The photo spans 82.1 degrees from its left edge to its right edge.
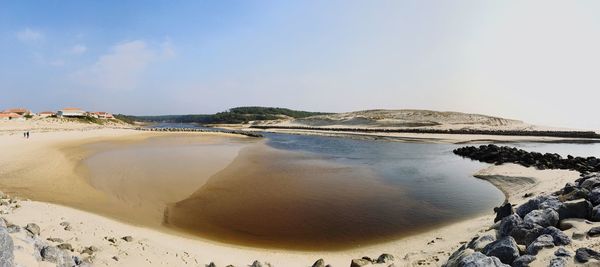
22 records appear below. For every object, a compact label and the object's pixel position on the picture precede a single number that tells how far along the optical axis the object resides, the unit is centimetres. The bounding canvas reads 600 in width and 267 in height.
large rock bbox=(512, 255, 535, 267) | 496
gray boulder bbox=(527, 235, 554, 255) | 522
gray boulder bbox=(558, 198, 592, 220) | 663
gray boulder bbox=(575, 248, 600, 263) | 450
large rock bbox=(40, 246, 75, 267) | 528
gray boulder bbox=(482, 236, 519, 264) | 527
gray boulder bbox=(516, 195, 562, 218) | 712
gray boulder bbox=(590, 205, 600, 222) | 636
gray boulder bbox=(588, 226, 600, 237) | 554
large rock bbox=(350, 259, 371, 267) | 694
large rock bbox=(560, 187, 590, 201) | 785
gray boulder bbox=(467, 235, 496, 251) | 604
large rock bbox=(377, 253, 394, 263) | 717
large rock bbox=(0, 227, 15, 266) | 420
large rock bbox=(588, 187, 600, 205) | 723
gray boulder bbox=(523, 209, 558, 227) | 642
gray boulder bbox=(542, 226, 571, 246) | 533
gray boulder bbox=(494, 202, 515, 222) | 818
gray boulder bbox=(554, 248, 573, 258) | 481
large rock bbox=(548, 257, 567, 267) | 459
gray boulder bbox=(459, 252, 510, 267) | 471
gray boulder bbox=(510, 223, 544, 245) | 593
